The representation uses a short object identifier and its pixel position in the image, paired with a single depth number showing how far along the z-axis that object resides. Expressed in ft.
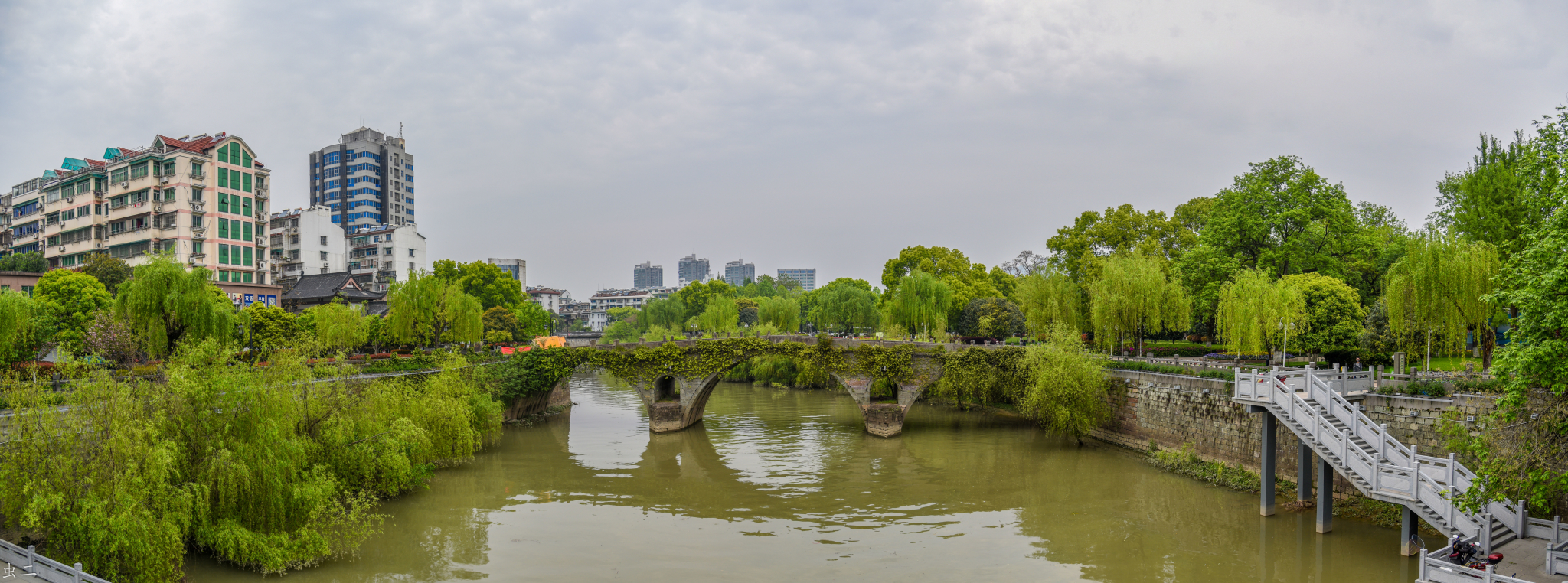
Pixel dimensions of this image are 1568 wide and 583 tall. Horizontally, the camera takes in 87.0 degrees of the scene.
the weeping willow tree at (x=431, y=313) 131.34
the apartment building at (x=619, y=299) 596.70
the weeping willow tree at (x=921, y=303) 173.47
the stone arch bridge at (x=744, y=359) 119.44
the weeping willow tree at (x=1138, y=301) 112.98
